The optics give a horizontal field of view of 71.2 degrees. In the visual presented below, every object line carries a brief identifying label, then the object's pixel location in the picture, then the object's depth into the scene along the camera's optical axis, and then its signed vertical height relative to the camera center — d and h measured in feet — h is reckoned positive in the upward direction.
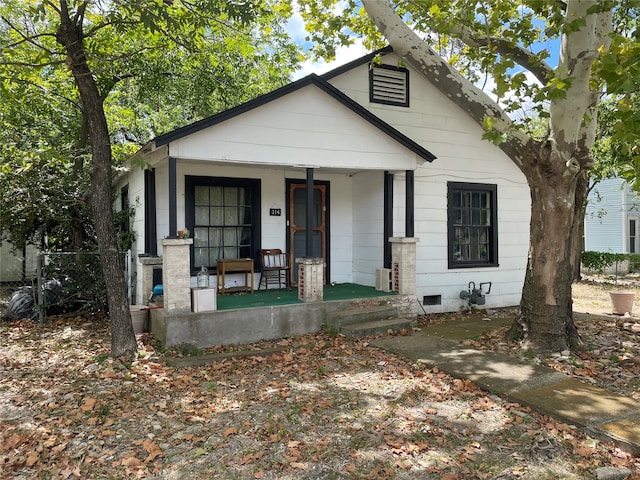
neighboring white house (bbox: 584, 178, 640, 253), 66.13 +2.80
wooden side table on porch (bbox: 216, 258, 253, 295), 26.58 -1.54
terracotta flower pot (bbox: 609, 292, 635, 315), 29.12 -4.14
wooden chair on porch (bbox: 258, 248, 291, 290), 28.85 -1.69
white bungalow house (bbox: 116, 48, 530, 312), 23.80 +3.48
